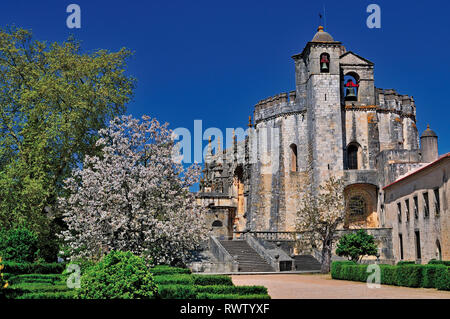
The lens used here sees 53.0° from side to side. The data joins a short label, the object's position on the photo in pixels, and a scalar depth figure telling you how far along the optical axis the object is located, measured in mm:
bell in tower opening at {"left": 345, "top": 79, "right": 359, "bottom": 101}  40303
